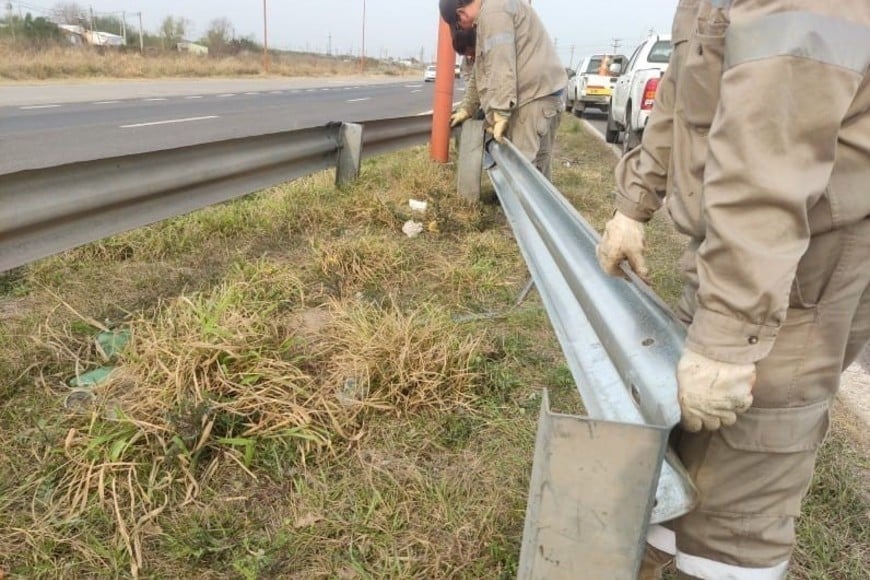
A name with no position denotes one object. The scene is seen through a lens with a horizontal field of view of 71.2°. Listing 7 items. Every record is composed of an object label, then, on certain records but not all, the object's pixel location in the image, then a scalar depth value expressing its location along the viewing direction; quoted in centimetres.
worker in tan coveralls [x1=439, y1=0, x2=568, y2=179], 460
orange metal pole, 567
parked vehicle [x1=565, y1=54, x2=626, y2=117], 1891
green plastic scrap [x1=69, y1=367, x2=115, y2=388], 232
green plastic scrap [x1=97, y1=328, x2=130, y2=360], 257
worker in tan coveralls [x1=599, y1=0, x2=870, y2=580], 108
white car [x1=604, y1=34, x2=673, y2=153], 873
